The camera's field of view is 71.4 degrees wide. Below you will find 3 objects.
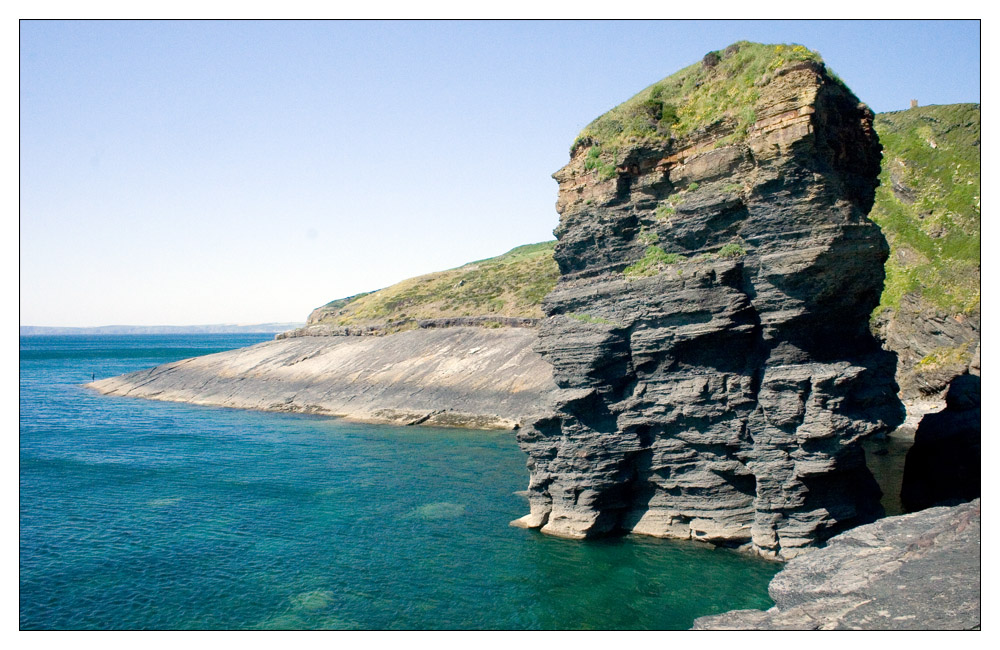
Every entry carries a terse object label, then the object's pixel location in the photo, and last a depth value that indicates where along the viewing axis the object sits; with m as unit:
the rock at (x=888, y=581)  15.69
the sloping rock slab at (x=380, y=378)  69.25
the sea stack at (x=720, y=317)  25.42
